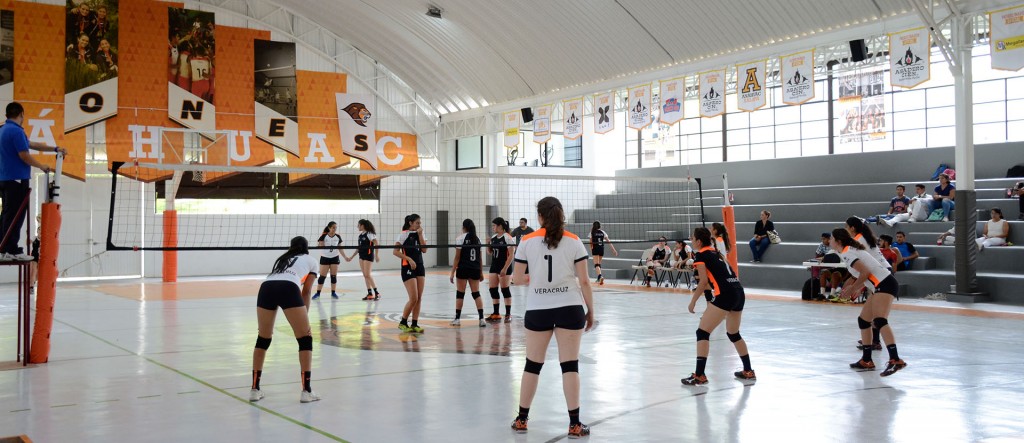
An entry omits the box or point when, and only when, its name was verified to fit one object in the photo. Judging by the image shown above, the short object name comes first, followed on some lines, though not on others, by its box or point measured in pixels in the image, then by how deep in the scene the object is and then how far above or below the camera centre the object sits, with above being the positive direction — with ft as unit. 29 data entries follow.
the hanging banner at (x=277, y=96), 89.81 +15.60
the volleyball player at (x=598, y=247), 68.80 -1.59
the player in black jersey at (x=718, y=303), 24.76 -2.35
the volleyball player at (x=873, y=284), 26.68 -1.95
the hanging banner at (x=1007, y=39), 47.24 +11.27
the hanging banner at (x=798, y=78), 58.44 +11.15
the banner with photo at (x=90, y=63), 79.51 +17.31
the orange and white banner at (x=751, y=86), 61.46 +11.11
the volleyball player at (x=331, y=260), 56.84 -2.07
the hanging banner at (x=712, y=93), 64.54 +11.11
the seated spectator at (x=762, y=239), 67.72 -0.93
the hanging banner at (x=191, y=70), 84.84 +17.65
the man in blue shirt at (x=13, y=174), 27.25 +2.10
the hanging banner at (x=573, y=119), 78.33 +10.99
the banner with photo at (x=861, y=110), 70.33 +11.28
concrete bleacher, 54.80 +1.55
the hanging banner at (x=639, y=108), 71.26 +10.98
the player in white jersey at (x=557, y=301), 18.51 -1.67
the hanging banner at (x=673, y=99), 68.03 +11.14
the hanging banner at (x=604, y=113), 75.20 +11.09
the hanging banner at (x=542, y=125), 82.74 +10.94
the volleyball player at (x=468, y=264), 39.33 -1.67
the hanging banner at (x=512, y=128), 87.51 +11.31
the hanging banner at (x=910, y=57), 51.35 +11.12
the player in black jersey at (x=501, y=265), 40.59 -1.86
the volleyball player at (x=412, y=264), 35.83 -1.47
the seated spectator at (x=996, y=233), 54.19 -0.48
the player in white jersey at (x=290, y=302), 22.25 -1.98
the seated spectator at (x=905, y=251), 56.85 -1.75
